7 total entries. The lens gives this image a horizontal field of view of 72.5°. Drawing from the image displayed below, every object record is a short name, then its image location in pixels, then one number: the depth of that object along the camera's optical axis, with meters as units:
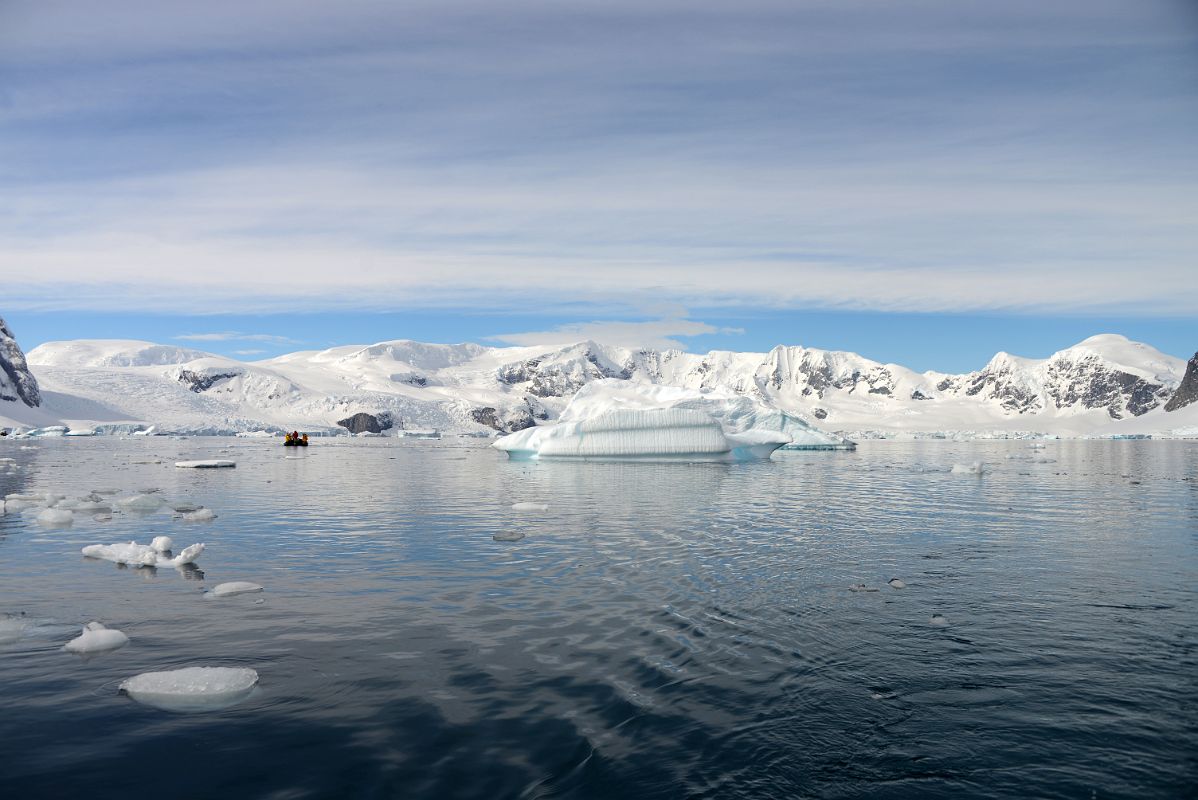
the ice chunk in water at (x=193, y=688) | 6.86
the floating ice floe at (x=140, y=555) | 12.65
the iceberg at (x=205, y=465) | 38.78
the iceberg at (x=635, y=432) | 44.44
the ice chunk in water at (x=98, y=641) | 8.24
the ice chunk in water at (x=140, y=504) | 20.28
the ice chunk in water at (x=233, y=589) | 10.80
